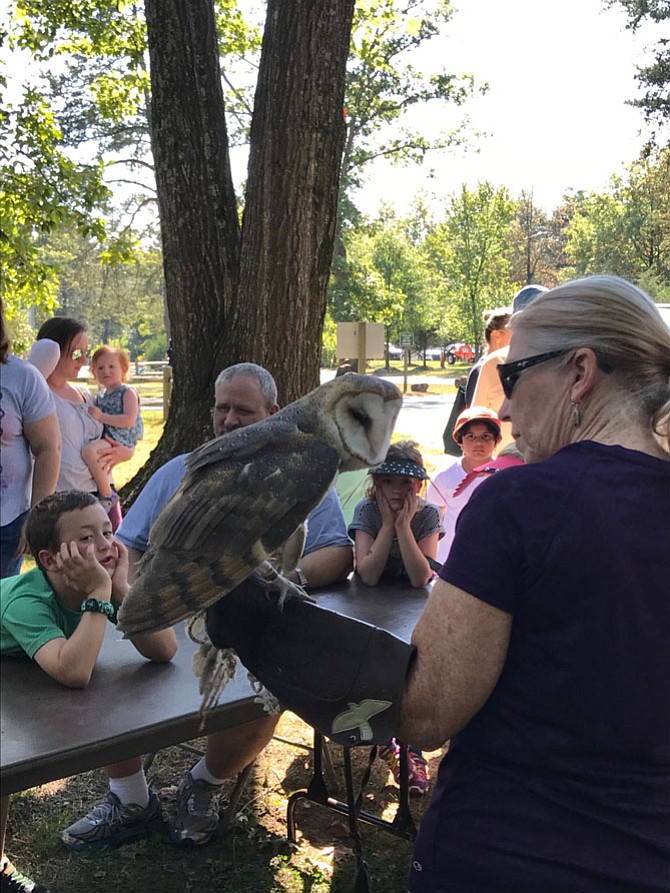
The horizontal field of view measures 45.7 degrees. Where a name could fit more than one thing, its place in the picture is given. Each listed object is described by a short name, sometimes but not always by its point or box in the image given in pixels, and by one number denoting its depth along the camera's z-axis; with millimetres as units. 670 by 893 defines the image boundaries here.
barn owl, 1545
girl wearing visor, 3176
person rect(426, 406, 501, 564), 4168
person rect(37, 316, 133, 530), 5086
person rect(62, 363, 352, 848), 3133
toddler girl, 5250
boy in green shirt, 2150
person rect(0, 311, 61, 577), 3402
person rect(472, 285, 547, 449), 4555
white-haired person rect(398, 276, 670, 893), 1223
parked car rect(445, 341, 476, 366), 45750
